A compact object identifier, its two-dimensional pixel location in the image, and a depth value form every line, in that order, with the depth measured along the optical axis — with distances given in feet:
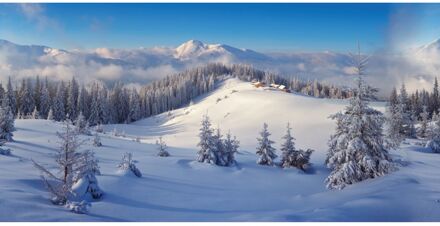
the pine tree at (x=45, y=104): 292.20
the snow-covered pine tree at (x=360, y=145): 58.13
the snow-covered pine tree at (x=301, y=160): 90.94
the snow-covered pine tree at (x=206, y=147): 85.97
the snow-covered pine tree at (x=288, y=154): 91.50
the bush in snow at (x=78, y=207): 38.29
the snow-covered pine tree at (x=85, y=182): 45.70
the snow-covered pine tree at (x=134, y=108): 399.36
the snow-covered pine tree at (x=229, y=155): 86.89
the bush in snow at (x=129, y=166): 60.80
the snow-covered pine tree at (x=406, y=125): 189.98
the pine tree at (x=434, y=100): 357.82
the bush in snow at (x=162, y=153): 91.20
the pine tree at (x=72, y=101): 311.47
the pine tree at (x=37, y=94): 304.71
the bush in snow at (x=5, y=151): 66.74
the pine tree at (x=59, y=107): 289.33
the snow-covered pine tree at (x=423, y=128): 212.43
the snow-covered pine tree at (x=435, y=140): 148.15
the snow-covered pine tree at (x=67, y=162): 41.42
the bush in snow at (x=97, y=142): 95.23
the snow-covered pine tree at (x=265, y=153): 92.73
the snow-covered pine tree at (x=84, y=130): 113.80
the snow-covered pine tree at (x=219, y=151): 86.48
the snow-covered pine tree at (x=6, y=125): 85.40
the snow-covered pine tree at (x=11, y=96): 260.44
